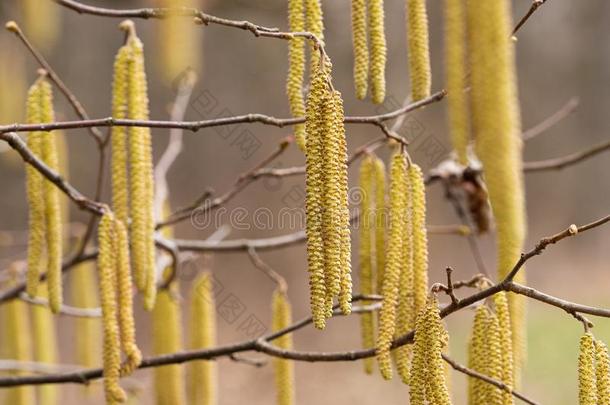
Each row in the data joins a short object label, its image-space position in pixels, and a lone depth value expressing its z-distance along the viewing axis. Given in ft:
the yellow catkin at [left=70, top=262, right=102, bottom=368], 2.36
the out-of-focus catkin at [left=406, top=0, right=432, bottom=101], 1.90
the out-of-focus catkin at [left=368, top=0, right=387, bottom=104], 1.87
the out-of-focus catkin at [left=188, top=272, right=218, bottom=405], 2.15
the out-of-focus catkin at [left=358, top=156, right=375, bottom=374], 1.93
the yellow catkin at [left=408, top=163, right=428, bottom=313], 1.85
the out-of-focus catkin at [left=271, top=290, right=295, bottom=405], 2.06
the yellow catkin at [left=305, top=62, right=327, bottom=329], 1.74
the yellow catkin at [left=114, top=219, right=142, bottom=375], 1.91
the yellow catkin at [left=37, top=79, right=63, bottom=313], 1.96
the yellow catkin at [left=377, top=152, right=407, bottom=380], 1.82
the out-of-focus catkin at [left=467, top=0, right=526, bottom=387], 1.73
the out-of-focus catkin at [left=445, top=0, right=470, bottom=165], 1.86
